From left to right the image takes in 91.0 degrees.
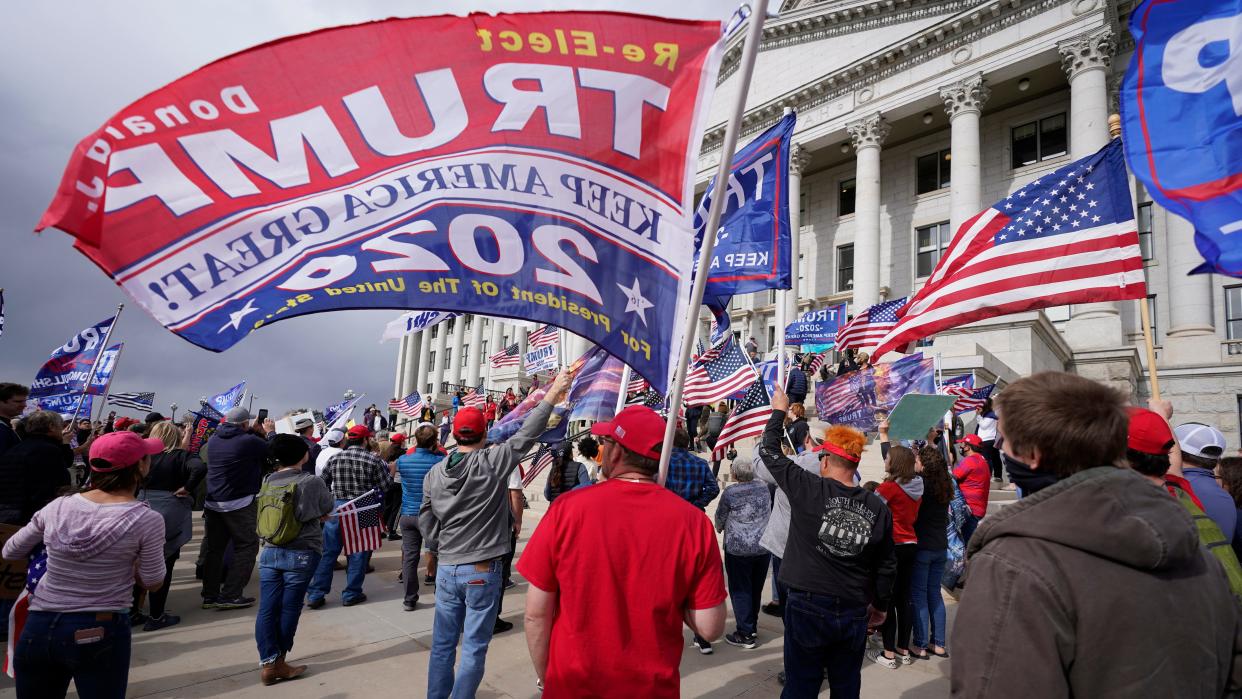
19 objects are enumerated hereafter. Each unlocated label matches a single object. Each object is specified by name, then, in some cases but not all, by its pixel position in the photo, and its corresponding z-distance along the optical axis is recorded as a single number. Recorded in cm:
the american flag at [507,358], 2009
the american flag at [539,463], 634
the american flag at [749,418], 621
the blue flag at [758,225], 607
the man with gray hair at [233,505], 615
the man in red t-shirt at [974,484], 653
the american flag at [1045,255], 484
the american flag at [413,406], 2102
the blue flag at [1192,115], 361
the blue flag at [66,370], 1177
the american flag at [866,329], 1124
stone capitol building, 1917
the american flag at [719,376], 802
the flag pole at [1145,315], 342
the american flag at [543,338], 1514
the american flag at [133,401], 1647
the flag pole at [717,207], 256
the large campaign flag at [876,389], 872
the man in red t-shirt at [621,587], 215
